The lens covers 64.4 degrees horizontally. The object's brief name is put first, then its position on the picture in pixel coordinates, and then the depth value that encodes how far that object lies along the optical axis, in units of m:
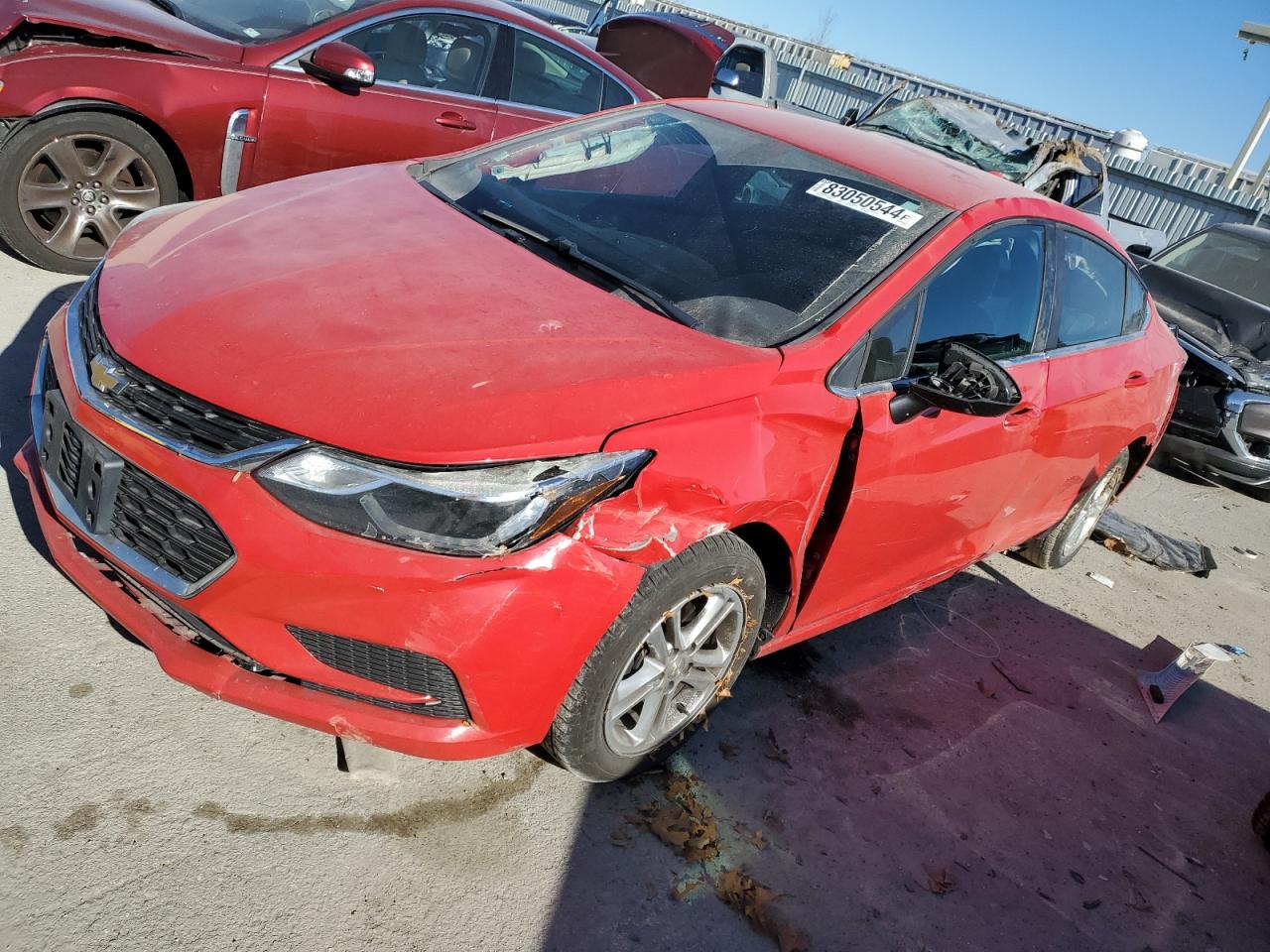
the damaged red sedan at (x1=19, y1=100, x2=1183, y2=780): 2.14
